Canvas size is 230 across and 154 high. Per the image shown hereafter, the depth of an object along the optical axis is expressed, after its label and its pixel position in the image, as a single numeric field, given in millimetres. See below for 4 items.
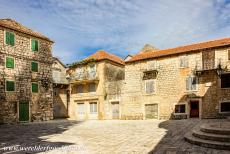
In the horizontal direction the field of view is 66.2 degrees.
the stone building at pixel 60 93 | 25350
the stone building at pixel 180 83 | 16475
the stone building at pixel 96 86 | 22018
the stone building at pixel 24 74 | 17364
